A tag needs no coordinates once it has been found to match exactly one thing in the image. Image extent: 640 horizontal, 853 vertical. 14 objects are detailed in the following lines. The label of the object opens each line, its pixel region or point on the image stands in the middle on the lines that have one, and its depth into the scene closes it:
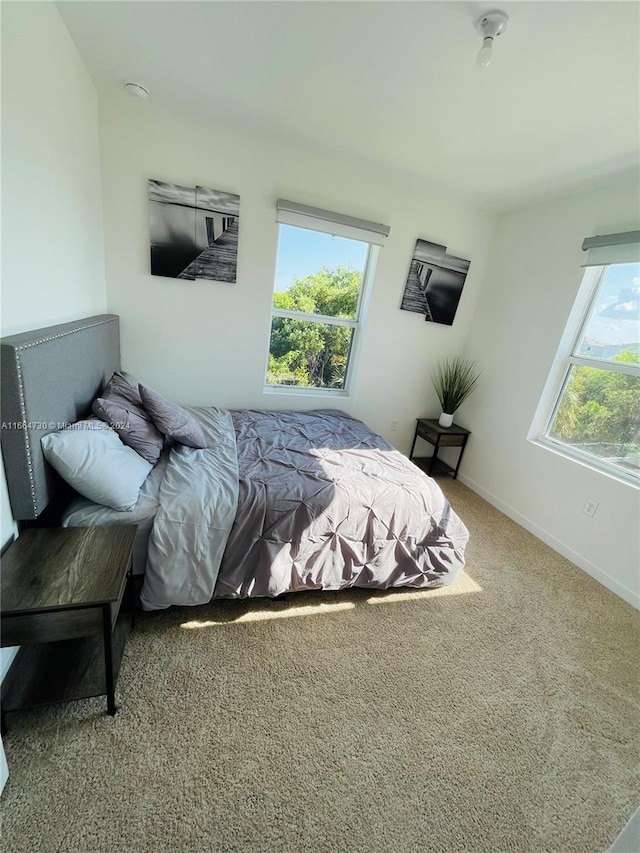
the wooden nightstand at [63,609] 0.97
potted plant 3.21
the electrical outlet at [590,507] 2.25
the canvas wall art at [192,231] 2.26
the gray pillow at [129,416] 1.60
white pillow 1.26
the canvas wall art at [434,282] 2.94
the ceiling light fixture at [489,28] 1.22
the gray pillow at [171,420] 1.78
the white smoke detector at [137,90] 1.88
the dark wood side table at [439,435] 3.13
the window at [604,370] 2.16
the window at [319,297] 2.63
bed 1.19
